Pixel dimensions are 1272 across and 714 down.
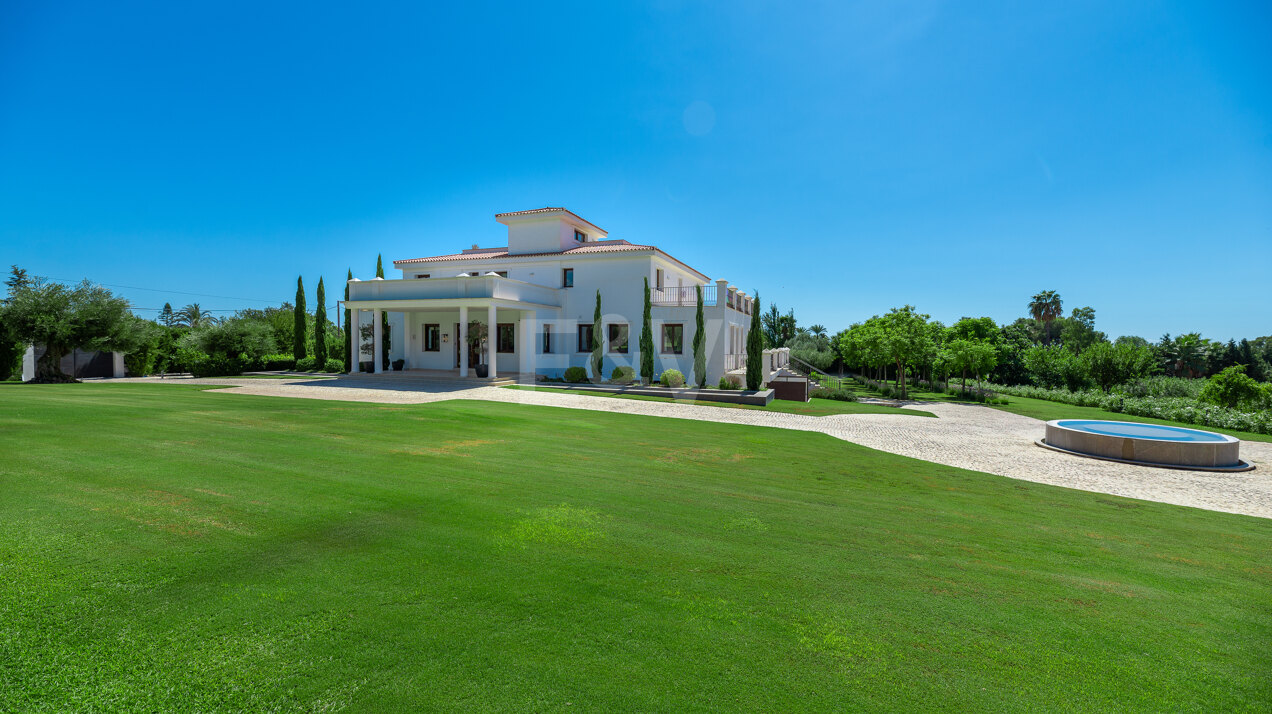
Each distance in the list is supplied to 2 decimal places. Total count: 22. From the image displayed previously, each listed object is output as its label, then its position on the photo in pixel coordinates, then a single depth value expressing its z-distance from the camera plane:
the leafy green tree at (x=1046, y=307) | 68.75
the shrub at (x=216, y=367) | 25.08
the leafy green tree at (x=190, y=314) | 61.29
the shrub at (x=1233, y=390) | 19.14
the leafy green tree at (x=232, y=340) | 26.36
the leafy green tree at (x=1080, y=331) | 53.10
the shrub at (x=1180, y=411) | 17.27
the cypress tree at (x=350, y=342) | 25.67
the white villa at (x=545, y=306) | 23.53
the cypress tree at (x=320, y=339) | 28.86
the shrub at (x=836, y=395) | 25.09
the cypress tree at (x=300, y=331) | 31.22
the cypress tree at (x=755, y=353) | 22.70
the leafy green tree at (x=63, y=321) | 20.48
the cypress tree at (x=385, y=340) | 27.45
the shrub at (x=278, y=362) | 28.91
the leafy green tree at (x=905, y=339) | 26.89
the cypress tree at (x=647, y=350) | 24.11
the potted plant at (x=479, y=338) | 26.39
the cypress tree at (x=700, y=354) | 23.80
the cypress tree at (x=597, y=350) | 25.05
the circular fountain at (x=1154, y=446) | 11.45
